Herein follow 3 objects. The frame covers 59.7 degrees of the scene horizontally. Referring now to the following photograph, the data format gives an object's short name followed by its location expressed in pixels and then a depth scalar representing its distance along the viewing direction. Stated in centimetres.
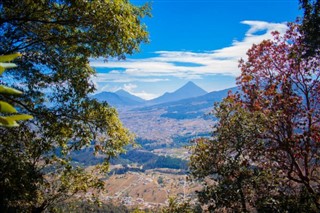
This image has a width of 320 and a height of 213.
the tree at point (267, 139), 1177
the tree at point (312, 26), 1294
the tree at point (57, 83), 966
